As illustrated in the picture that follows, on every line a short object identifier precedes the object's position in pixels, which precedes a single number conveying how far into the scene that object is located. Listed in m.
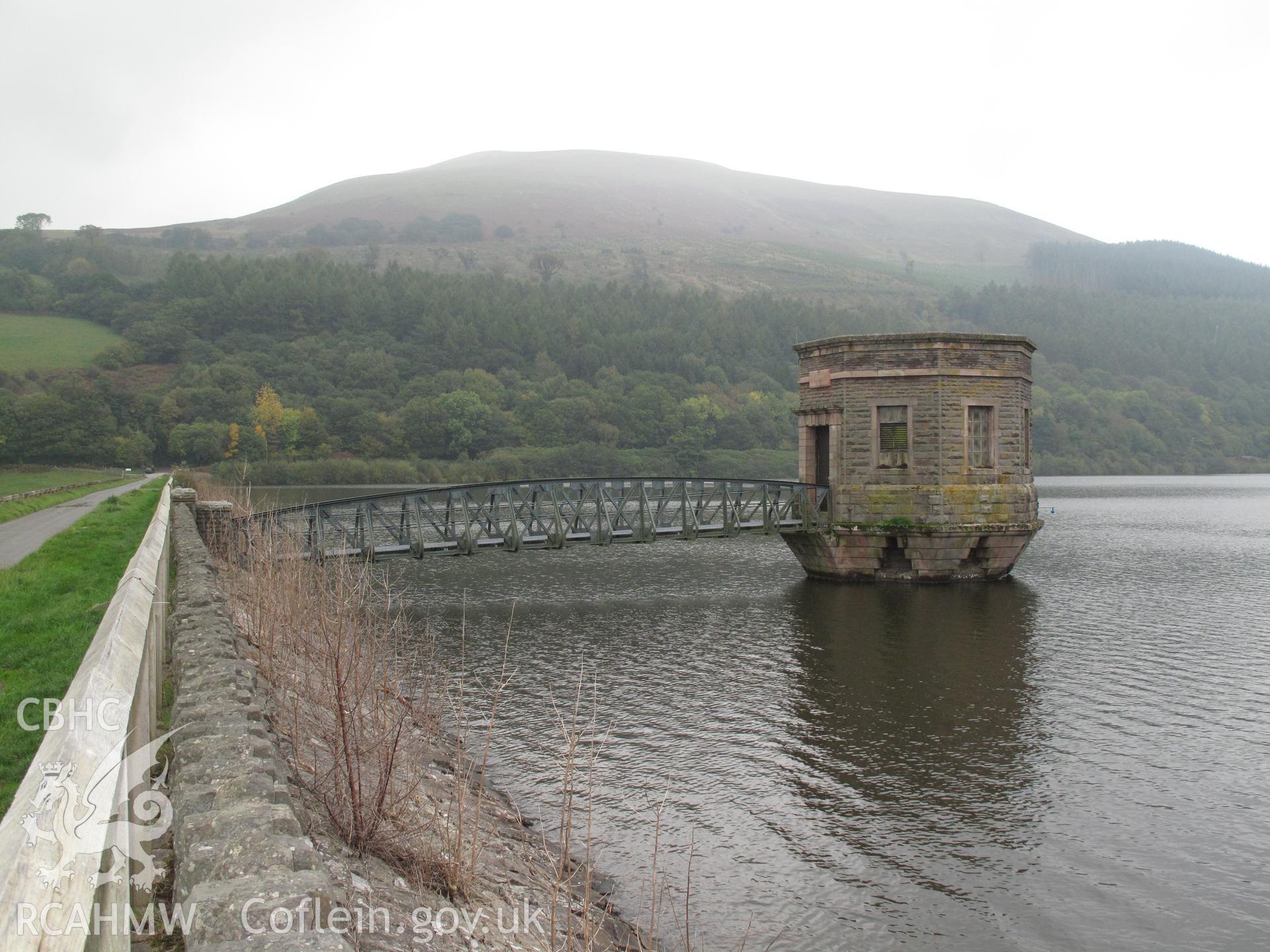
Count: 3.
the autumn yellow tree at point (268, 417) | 76.00
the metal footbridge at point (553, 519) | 21.86
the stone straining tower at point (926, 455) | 24.48
